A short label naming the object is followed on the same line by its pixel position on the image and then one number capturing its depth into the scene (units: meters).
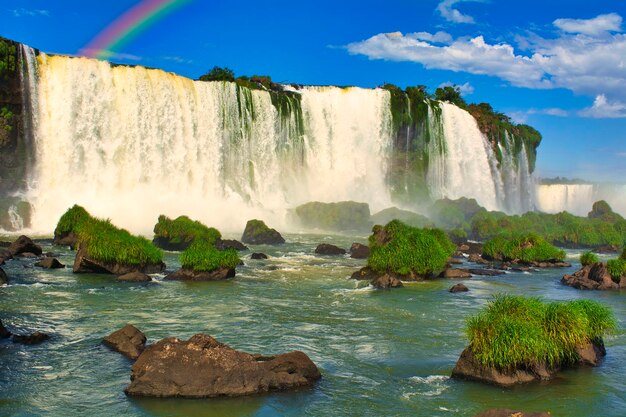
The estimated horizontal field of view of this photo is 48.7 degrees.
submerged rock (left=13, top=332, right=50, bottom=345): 13.61
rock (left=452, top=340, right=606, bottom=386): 11.40
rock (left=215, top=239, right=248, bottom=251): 31.66
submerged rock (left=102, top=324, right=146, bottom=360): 12.80
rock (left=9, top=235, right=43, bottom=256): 26.73
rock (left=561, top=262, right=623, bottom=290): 23.14
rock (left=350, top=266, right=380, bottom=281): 23.89
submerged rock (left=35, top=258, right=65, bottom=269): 23.55
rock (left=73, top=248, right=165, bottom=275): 22.72
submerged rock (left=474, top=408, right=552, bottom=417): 8.20
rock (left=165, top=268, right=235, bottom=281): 22.45
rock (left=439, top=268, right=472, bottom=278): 25.22
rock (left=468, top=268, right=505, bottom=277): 26.64
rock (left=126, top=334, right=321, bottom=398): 10.63
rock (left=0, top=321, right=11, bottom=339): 13.71
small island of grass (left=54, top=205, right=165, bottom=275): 22.77
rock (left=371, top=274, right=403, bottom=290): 22.01
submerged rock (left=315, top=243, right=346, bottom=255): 32.72
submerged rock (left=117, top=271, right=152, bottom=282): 21.67
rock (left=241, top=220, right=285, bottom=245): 37.00
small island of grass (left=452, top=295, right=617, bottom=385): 11.43
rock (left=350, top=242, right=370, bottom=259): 31.69
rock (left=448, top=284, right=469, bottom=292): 21.66
